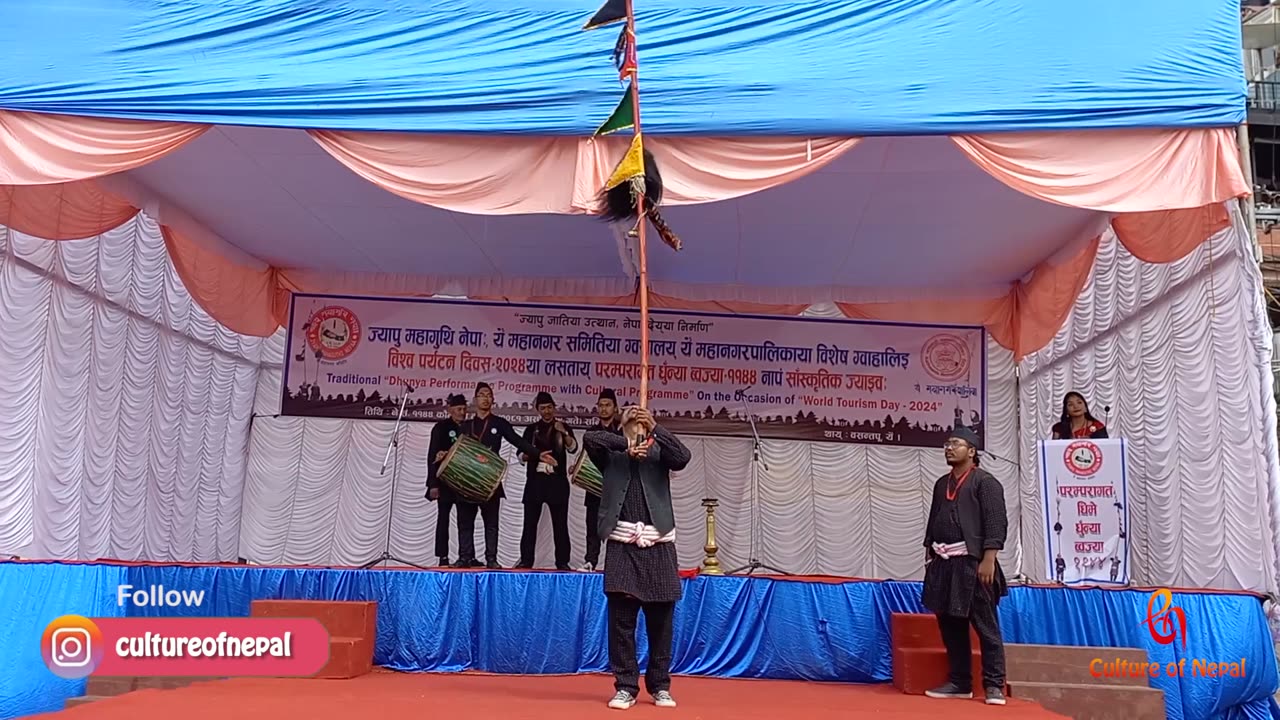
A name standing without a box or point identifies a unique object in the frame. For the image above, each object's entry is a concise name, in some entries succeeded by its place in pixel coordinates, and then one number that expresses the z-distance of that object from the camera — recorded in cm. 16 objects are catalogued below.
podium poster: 659
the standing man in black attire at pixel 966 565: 481
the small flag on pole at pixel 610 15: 495
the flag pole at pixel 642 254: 450
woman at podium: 683
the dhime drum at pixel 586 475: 650
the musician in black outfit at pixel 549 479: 711
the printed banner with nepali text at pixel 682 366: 827
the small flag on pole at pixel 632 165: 480
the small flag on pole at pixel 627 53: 498
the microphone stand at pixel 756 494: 932
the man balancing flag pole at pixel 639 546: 440
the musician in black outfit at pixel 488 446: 688
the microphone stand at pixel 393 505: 903
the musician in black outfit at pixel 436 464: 699
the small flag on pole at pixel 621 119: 505
